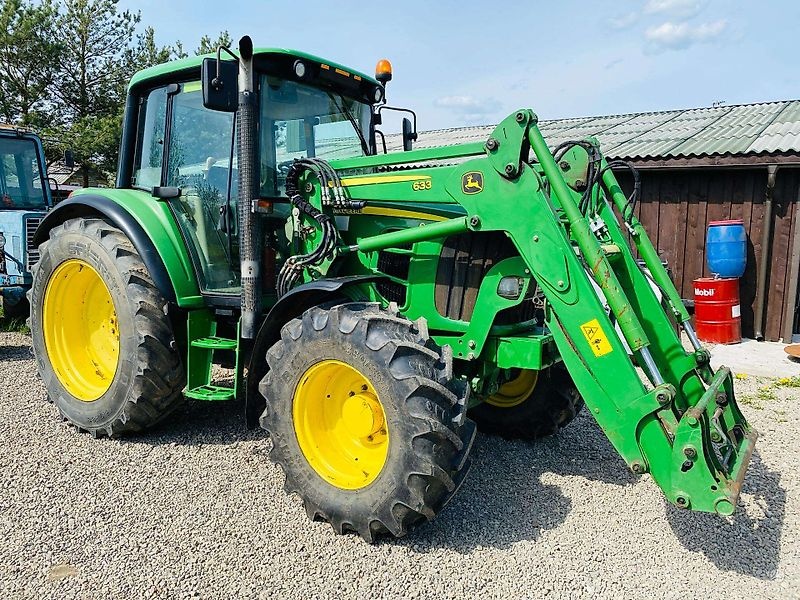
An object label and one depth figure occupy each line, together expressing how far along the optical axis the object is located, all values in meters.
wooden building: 7.81
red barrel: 7.74
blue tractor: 7.44
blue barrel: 7.82
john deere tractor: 2.91
